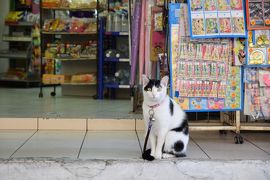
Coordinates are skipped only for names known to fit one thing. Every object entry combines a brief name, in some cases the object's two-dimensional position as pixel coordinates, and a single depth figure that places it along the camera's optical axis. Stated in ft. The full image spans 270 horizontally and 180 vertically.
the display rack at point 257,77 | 14.79
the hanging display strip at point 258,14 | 14.70
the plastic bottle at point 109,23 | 23.56
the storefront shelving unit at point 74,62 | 25.07
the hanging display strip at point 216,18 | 14.42
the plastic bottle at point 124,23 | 23.30
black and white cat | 12.73
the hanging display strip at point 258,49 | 14.78
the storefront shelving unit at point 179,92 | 14.65
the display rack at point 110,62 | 23.58
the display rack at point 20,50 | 30.91
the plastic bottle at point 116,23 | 23.40
